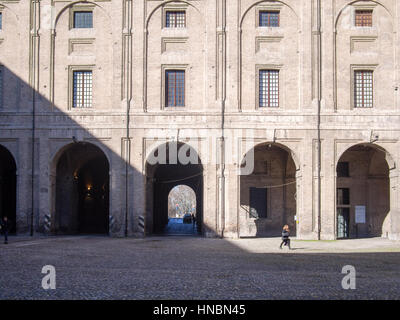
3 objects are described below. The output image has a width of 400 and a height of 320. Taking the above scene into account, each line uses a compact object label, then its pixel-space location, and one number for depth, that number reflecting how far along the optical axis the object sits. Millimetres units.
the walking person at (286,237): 21589
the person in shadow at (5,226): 23422
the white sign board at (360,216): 31125
